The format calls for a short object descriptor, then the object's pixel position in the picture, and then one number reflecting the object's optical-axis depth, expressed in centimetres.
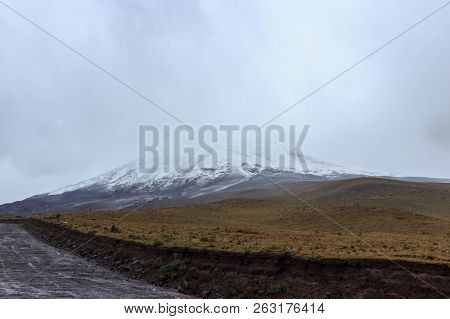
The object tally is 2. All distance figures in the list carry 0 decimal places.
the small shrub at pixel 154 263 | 2320
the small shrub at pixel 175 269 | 2142
